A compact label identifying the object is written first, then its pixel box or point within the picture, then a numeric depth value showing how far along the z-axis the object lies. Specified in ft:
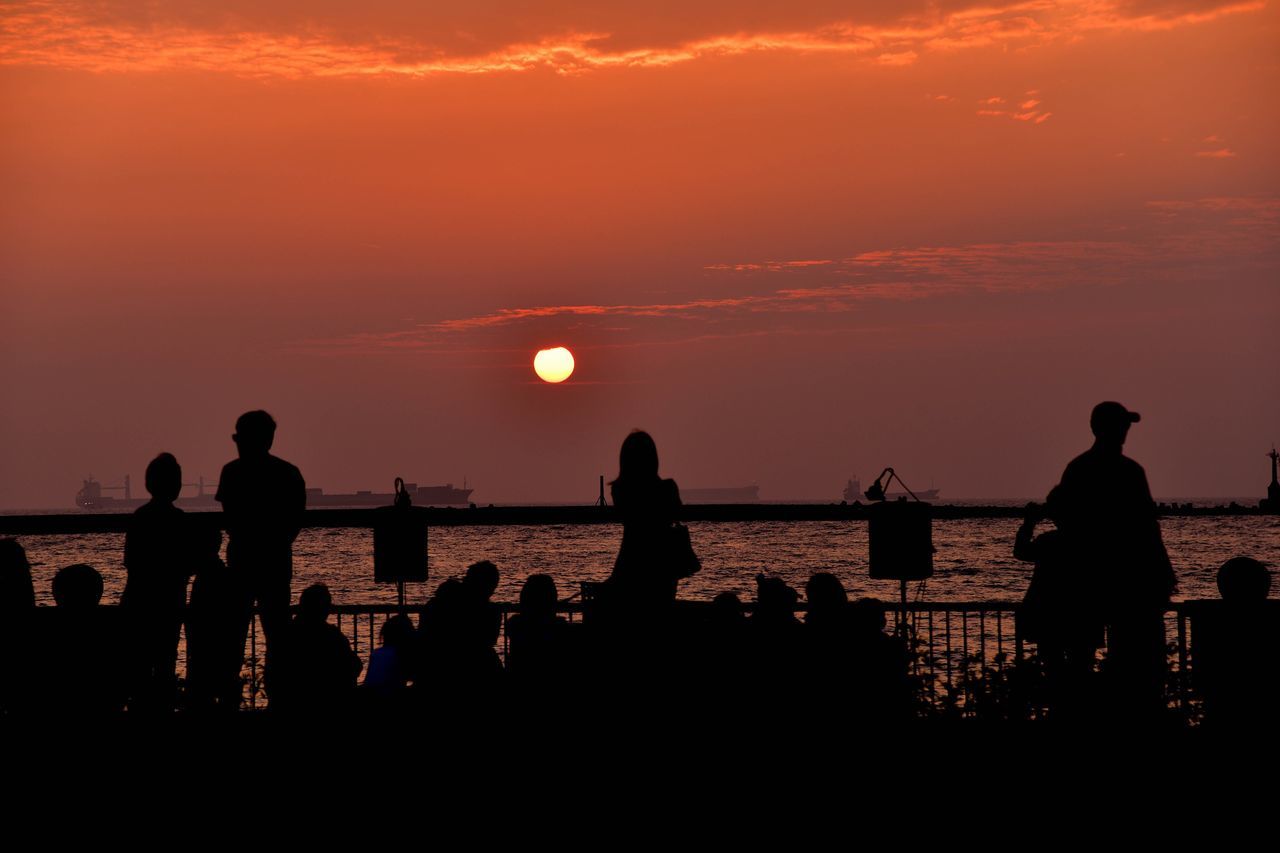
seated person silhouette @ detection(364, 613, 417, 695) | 61.82
